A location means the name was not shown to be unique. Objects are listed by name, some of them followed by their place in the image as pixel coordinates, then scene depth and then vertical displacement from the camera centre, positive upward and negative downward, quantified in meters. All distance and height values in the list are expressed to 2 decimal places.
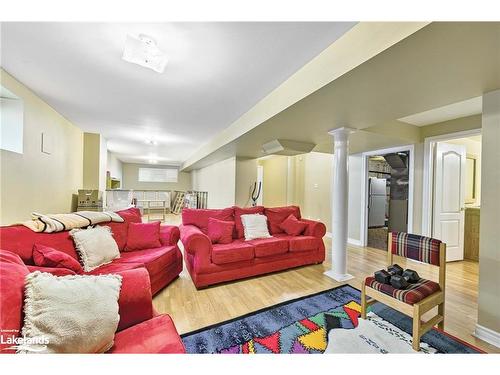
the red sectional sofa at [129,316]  0.81 -0.65
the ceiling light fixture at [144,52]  1.56 +1.07
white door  3.35 -0.06
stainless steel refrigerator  5.85 -0.32
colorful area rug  1.49 -1.15
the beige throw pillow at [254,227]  3.03 -0.59
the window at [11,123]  2.34 +0.69
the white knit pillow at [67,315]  0.82 -0.57
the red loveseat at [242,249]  2.42 -0.80
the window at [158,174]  10.25 +0.56
